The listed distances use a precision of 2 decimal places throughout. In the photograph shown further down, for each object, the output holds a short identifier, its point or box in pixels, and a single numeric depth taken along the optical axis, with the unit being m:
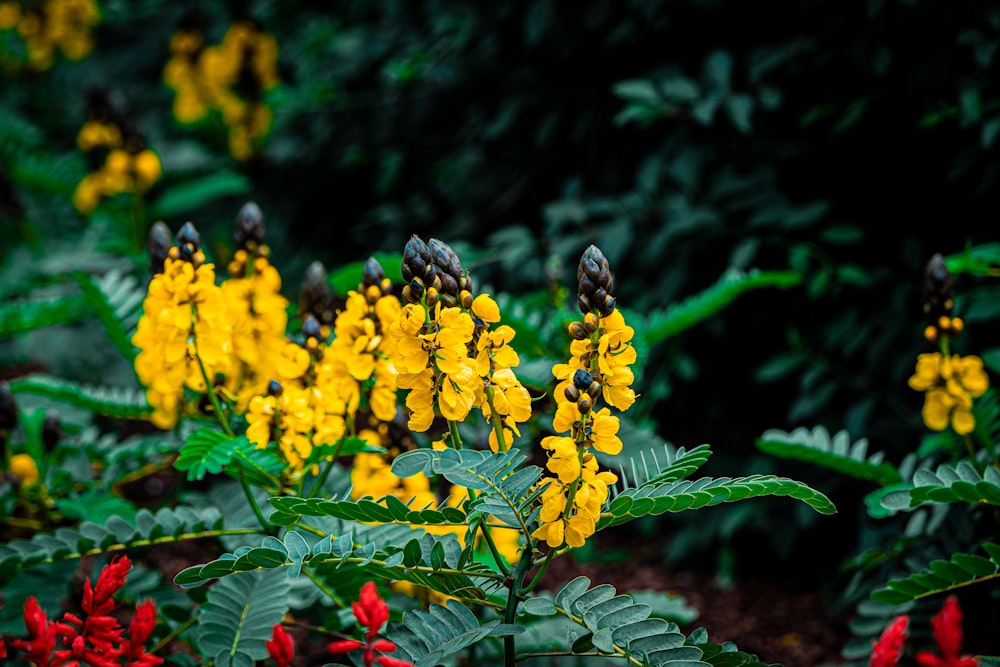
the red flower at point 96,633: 1.74
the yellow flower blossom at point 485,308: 1.78
